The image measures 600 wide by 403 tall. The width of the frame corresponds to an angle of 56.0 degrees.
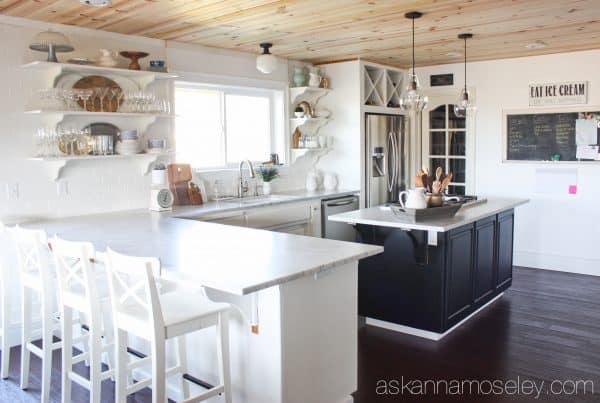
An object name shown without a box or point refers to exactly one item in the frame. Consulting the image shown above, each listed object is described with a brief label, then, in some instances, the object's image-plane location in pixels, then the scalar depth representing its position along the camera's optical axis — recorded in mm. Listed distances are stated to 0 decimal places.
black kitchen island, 3818
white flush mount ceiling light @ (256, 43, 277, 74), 4863
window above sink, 5117
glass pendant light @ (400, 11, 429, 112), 4043
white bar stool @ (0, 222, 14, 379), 3322
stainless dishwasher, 5547
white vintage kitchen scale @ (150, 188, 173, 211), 4473
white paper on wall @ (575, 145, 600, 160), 5605
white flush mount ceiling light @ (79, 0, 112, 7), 3180
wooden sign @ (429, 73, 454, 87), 6418
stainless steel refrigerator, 6152
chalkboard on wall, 5738
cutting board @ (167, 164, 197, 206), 4820
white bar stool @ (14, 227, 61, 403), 2975
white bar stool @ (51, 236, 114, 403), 2619
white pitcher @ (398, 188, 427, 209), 3854
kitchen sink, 4898
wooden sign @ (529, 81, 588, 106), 5625
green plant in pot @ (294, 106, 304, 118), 6004
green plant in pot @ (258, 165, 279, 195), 5586
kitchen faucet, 5437
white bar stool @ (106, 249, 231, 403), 2258
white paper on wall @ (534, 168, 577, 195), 5758
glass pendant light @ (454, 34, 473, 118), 4668
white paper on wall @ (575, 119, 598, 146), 5586
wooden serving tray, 3805
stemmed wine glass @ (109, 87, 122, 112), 4227
